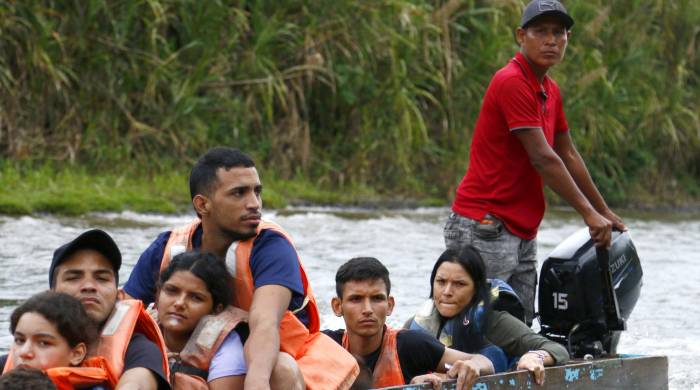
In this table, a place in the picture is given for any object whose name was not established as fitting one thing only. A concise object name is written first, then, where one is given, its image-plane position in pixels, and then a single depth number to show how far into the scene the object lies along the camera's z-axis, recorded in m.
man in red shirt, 9.59
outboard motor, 10.33
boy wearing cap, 6.86
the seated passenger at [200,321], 7.29
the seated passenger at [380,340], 8.44
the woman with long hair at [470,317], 9.20
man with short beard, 7.50
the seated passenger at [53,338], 6.59
